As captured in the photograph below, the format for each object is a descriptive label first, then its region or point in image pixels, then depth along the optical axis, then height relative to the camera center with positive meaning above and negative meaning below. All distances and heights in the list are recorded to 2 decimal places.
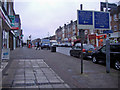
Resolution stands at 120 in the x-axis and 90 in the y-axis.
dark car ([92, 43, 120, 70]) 8.80 -0.88
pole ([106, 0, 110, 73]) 7.86 -0.78
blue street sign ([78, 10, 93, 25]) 8.00 +1.51
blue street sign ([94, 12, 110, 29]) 8.84 +1.45
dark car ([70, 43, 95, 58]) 13.63 -0.77
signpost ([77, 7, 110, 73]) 7.98 +1.37
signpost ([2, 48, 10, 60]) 10.55 -0.76
